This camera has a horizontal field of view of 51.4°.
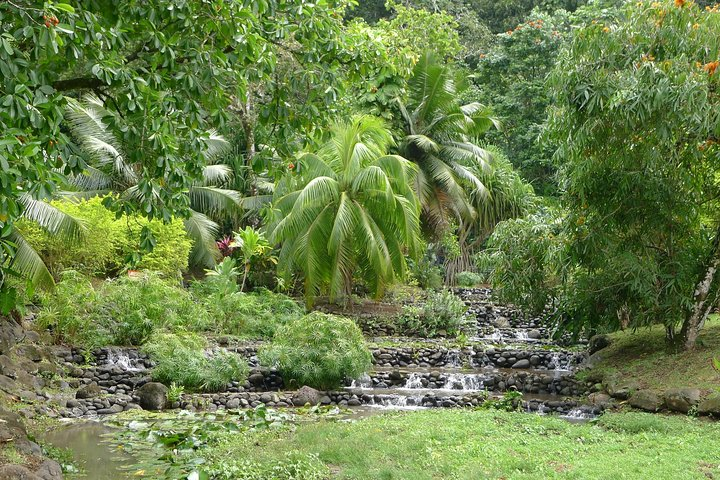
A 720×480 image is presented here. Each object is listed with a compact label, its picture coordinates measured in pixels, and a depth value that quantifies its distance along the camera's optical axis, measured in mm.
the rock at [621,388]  12234
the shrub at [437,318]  19969
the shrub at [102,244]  16639
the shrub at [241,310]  17766
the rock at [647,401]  11305
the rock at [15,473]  6680
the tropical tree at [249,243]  20359
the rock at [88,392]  12672
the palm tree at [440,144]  25344
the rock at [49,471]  7355
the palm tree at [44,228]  13031
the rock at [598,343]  15828
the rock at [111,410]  11961
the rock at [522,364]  16438
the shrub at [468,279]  27375
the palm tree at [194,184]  19844
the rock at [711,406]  10359
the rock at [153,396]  12344
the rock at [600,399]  12258
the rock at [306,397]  12797
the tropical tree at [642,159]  10992
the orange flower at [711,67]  10560
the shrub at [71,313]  14826
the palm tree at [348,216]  19219
